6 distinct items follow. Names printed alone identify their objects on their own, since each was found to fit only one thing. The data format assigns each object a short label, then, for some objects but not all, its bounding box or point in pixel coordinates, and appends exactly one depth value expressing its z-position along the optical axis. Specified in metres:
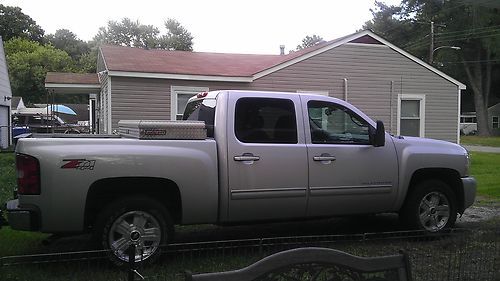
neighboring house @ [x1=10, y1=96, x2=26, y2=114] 40.83
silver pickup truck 4.99
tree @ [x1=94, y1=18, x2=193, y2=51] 58.84
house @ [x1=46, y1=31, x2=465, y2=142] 13.59
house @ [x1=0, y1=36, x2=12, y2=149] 22.01
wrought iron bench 2.72
